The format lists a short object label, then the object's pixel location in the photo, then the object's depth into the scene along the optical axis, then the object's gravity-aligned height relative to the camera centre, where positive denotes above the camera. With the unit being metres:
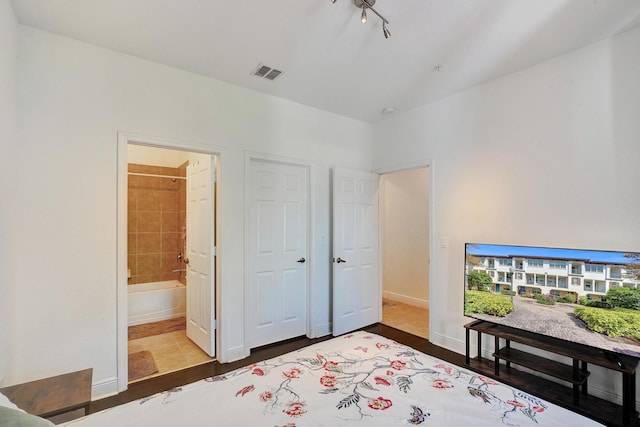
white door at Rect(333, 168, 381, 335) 3.65 -0.45
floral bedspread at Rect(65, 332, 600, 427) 1.10 -0.77
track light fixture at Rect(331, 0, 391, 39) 2.02 +1.47
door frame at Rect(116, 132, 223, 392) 2.40 -0.37
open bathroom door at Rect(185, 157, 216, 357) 3.04 -0.43
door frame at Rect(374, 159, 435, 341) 3.43 +0.23
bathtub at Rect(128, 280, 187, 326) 4.05 -1.22
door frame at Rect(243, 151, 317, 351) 3.08 -0.03
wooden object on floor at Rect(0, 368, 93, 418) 1.57 -1.02
